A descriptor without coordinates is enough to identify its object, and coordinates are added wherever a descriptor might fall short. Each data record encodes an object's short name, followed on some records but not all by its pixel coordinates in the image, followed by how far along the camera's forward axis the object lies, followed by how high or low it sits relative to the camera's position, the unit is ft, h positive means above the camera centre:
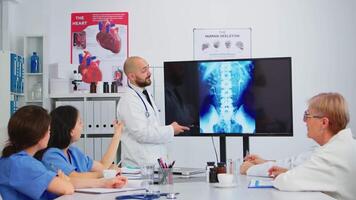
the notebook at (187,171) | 9.31 -1.40
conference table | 6.47 -1.31
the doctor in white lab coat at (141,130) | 11.35 -0.74
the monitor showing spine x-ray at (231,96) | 11.37 +0.03
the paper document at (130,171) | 9.46 -1.38
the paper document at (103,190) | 7.07 -1.32
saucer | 7.45 -1.31
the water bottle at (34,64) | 16.56 +1.13
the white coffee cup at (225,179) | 7.43 -1.21
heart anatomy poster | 17.11 +1.83
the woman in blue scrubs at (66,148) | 8.05 -0.83
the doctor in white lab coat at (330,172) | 6.89 -1.04
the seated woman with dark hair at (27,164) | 6.90 -0.91
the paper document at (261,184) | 7.47 -1.32
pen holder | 8.03 -1.25
